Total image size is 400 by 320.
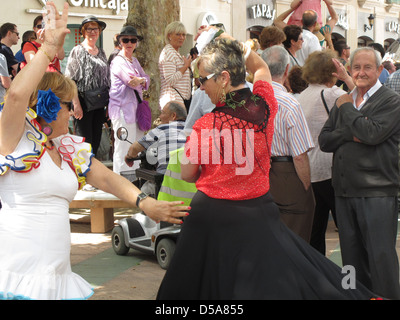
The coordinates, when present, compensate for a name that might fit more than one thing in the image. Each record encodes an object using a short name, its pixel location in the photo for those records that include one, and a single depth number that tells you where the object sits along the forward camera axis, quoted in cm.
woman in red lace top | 384
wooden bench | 824
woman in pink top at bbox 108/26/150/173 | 912
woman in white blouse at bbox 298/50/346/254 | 619
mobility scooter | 667
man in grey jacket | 519
